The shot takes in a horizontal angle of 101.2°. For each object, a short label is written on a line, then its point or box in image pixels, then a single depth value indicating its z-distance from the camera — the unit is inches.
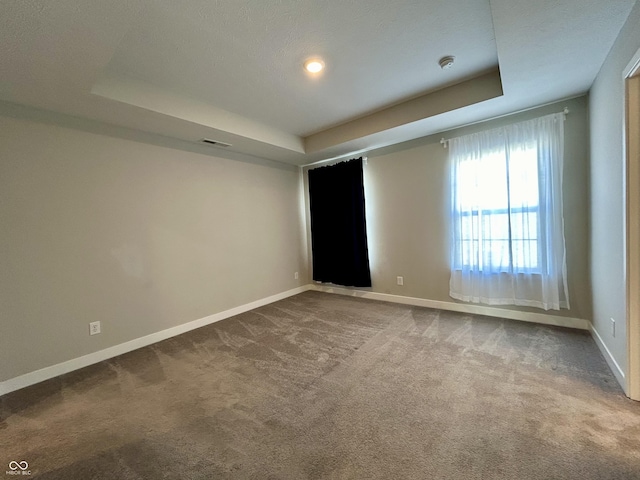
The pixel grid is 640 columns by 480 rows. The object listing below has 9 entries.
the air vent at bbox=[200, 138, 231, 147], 128.6
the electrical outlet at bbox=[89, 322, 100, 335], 99.9
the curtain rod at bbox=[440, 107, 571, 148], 132.0
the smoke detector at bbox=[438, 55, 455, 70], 86.7
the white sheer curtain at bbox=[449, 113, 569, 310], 107.3
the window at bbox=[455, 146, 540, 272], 111.7
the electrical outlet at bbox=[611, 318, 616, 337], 75.9
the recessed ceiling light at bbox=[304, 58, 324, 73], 85.0
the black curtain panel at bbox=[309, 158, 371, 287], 166.6
